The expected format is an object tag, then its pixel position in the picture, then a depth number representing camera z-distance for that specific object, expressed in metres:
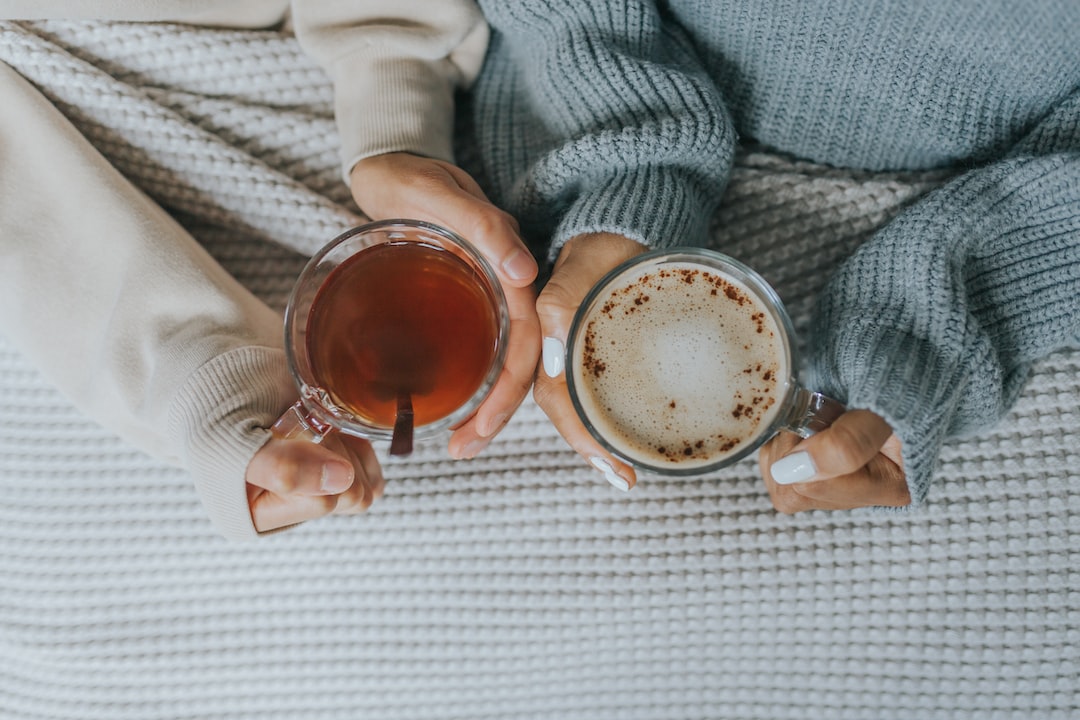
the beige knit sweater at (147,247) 0.79
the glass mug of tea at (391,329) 0.71
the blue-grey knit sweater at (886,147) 0.72
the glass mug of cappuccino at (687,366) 0.66
